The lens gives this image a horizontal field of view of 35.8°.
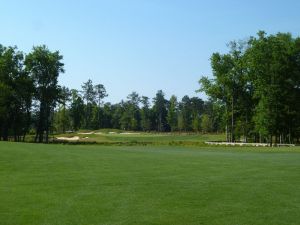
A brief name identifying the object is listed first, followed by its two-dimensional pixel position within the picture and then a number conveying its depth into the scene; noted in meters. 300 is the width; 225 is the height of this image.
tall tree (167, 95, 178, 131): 144.25
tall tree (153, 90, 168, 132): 165.12
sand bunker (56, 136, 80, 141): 91.60
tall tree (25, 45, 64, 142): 85.56
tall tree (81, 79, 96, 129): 158.85
